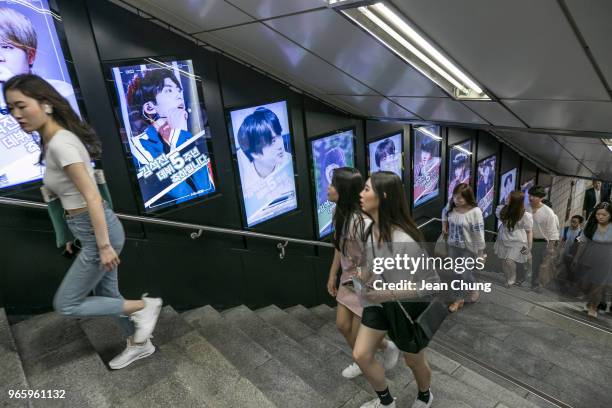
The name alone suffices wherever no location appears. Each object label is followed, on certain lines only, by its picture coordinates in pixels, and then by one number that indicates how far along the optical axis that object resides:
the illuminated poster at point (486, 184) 7.76
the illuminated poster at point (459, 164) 6.97
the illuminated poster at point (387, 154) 5.56
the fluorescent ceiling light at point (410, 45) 2.24
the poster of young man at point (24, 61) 2.52
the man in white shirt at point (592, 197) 10.23
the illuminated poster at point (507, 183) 8.47
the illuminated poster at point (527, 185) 9.14
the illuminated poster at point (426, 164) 6.26
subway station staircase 1.97
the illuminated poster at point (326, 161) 4.87
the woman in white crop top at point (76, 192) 1.68
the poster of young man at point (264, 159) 4.01
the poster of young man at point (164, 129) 3.20
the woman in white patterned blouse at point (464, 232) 3.45
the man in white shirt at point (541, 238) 3.95
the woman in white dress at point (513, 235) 3.84
